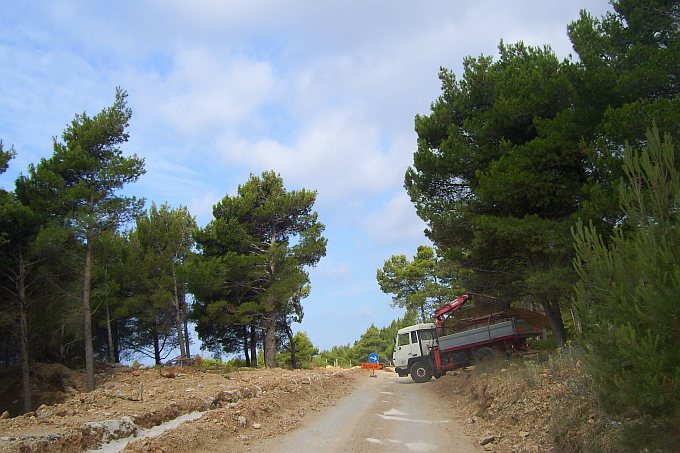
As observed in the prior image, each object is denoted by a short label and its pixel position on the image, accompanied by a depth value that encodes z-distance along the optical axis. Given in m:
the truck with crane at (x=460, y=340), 21.02
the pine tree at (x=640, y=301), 4.15
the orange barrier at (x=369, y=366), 38.67
